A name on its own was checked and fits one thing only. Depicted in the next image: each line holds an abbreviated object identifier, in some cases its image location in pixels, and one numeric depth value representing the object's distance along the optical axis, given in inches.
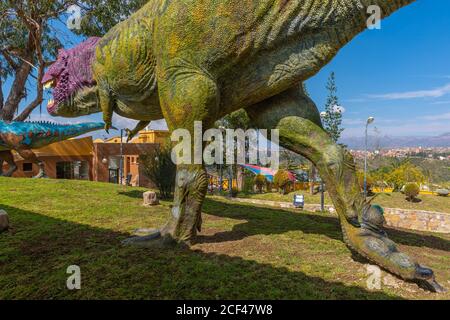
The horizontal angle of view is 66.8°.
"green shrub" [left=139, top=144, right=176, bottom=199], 287.8
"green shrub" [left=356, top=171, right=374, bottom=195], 614.5
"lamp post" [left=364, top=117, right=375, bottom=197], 529.1
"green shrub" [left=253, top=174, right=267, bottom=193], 726.5
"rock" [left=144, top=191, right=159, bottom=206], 228.1
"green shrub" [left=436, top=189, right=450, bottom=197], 620.4
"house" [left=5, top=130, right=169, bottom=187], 645.9
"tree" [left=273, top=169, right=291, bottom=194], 668.1
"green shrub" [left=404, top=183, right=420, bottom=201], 562.6
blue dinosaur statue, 389.4
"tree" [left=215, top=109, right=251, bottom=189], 622.1
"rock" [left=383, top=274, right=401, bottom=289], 100.5
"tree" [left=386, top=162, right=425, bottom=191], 763.4
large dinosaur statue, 113.3
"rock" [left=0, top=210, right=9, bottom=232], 152.3
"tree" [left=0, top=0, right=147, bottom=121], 444.5
